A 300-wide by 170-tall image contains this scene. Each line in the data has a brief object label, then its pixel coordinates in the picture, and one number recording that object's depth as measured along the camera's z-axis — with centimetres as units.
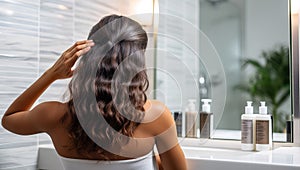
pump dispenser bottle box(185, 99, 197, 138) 149
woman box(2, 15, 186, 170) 97
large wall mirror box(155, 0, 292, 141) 154
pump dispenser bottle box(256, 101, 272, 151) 137
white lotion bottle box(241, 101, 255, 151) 139
